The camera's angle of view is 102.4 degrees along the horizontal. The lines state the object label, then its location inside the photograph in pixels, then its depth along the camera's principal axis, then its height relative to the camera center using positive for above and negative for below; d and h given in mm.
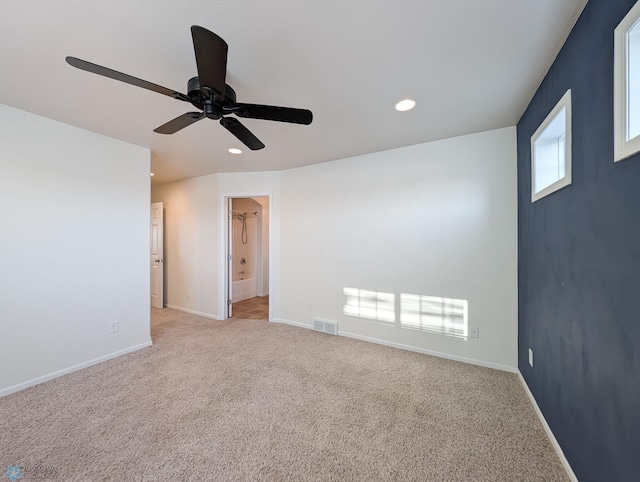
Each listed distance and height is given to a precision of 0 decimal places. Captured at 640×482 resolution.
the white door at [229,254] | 4379 -218
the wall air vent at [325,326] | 3625 -1218
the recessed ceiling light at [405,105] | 2096 +1144
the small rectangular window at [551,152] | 1478 +648
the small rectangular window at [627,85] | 974 +610
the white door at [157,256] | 4891 -284
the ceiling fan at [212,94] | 1146 +826
